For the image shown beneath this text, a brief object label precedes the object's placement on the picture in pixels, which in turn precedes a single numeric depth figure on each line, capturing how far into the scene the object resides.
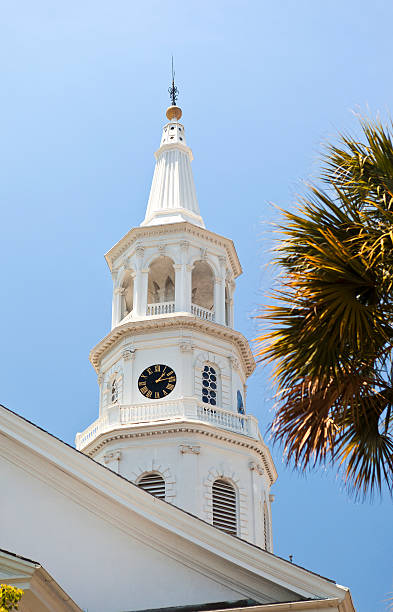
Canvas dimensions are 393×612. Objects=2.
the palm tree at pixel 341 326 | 12.19
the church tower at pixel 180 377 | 36.31
